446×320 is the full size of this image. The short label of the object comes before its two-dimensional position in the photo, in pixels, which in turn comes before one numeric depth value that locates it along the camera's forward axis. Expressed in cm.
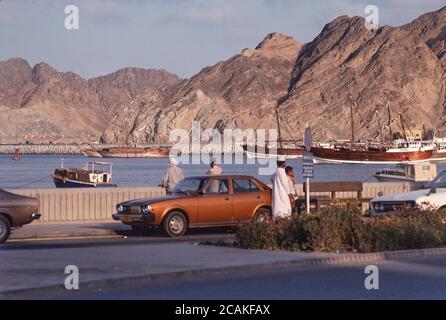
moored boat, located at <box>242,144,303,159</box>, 17000
